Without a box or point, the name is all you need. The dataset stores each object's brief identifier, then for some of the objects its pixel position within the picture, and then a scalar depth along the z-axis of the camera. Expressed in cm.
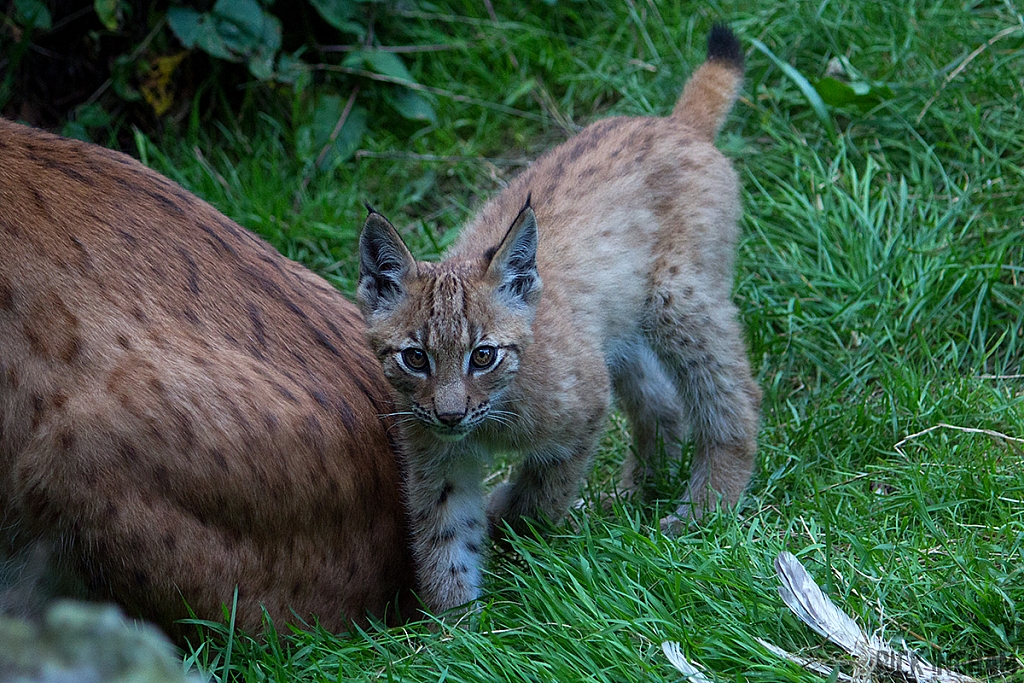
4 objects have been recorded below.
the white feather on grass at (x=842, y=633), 694
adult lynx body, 745
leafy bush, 1470
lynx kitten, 857
